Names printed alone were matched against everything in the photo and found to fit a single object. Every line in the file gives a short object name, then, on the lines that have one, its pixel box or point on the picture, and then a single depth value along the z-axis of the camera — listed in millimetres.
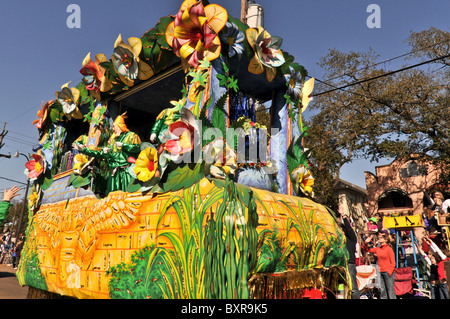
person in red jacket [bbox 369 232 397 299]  6400
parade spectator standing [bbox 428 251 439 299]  6250
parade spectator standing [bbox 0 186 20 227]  6004
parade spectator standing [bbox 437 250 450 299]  6059
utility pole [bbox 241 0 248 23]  8336
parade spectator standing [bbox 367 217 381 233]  9599
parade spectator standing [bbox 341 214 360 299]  5680
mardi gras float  3602
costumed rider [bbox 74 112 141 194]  4844
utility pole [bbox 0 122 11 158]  18203
